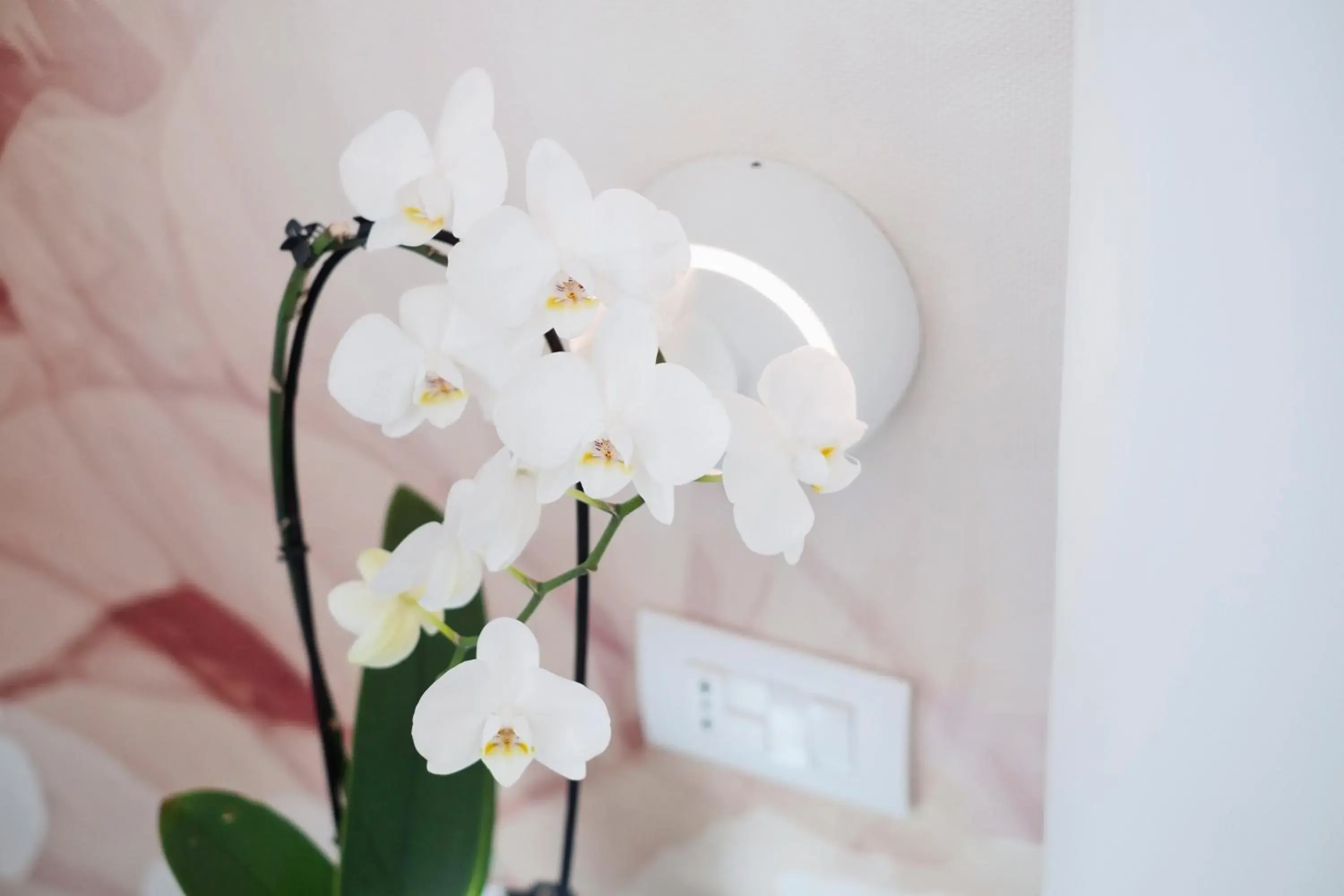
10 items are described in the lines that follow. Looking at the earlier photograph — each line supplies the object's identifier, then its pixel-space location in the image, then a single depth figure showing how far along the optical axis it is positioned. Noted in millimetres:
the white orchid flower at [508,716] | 488
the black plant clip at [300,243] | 561
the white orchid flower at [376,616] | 578
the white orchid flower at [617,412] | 429
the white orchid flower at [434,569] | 507
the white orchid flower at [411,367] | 485
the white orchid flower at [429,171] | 474
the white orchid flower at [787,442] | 460
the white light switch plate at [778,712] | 774
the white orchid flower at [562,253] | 439
